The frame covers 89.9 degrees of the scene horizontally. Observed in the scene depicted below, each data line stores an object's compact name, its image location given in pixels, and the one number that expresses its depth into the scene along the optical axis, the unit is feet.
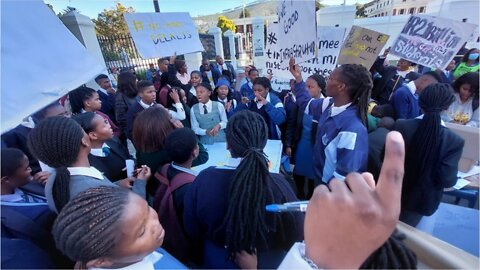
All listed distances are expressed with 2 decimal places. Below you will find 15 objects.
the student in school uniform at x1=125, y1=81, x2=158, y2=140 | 10.34
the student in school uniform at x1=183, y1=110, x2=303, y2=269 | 4.01
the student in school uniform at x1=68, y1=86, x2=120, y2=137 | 10.28
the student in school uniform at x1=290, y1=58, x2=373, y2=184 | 5.93
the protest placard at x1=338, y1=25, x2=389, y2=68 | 9.99
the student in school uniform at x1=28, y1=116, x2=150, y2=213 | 4.25
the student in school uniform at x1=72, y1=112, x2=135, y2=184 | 6.08
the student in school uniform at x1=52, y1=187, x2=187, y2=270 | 2.81
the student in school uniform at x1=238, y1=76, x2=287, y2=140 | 10.38
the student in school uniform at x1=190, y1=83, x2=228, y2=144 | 10.65
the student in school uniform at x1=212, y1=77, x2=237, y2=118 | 12.66
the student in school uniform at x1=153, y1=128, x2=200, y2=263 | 5.16
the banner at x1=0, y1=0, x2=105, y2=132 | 3.18
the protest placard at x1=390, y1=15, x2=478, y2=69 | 9.55
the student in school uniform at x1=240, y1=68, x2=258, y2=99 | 15.31
